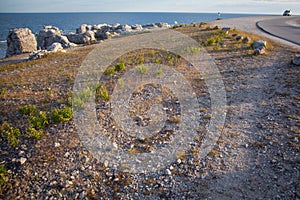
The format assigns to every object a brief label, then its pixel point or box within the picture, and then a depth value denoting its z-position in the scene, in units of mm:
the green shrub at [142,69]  13918
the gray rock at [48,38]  33800
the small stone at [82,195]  5883
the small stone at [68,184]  6152
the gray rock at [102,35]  39600
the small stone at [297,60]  14402
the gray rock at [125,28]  48291
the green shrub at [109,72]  14264
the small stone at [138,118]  9242
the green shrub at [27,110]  9438
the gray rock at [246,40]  21172
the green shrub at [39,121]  8284
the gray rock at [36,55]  20942
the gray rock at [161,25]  53672
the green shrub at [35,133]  7762
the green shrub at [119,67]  14820
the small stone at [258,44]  18514
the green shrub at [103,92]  10765
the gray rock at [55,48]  24438
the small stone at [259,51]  17438
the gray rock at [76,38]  37938
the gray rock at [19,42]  27750
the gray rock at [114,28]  47938
